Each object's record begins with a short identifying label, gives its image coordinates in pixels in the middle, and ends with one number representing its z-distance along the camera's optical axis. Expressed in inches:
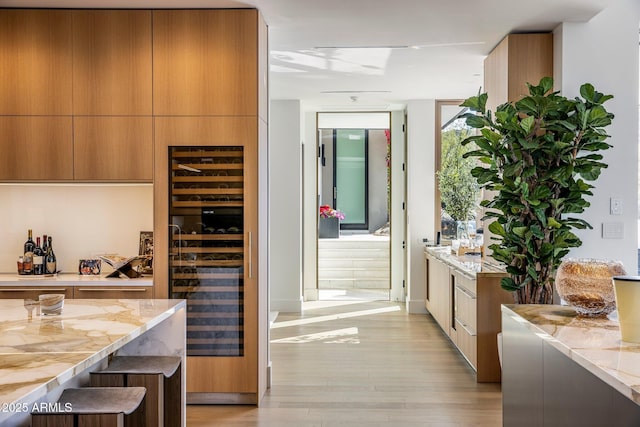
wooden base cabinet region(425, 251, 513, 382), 165.6
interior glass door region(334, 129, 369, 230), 414.9
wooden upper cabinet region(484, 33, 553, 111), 166.9
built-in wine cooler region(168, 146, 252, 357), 149.3
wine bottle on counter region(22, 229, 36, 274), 155.9
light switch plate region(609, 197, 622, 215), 158.6
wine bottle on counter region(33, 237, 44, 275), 156.0
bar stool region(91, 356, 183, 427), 91.0
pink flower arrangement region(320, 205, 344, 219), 384.2
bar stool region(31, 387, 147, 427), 72.9
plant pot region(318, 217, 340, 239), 383.6
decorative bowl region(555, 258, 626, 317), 81.3
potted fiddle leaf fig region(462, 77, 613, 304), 138.3
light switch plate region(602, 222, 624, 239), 158.7
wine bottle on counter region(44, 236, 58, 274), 159.5
